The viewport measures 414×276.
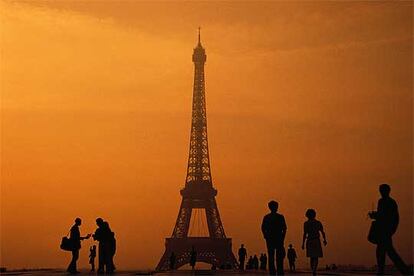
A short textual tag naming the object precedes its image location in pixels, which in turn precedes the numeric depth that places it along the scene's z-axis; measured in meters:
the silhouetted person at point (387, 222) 18.33
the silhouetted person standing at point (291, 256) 41.09
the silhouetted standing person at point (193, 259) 46.08
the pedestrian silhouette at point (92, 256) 40.71
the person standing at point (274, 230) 20.58
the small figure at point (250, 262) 58.75
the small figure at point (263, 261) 52.17
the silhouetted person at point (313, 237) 20.81
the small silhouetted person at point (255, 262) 55.97
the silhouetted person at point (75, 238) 25.00
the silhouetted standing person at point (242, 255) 46.66
